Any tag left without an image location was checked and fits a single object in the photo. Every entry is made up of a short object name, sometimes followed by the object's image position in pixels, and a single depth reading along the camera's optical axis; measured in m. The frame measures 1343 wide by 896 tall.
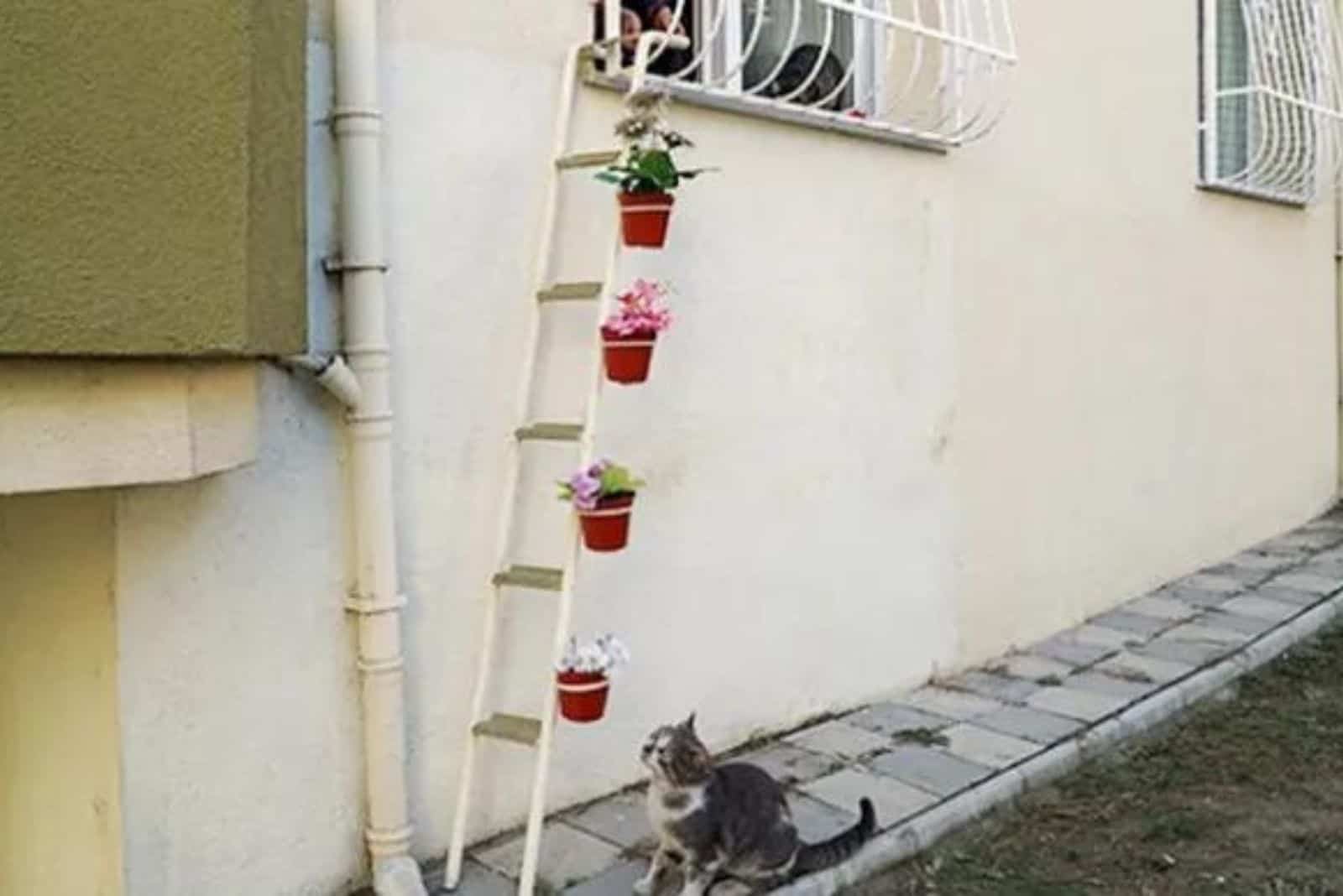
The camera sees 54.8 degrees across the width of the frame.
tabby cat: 3.23
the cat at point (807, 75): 4.85
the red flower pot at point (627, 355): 3.25
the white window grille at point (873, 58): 4.55
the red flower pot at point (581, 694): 3.15
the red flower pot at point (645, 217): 3.24
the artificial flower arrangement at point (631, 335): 3.25
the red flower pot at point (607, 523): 3.19
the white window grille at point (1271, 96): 7.42
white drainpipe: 3.15
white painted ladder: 3.24
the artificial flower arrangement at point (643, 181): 3.22
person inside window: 3.83
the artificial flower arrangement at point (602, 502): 3.17
